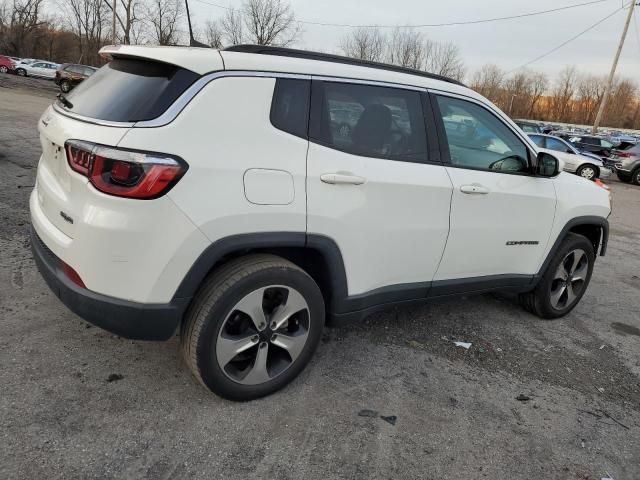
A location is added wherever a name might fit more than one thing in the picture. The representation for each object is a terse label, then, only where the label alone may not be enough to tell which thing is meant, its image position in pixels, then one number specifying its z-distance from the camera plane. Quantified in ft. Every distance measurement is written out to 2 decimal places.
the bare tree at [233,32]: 176.35
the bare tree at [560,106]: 354.02
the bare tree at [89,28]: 225.97
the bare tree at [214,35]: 164.76
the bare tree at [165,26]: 176.76
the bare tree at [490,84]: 241.88
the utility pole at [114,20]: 143.13
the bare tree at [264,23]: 173.27
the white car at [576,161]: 58.34
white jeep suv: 7.55
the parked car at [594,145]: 78.43
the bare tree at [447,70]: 157.48
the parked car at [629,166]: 63.05
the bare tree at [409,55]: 153.99
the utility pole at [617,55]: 90.94
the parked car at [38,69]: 140.77
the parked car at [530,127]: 77.97
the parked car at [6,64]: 144.51
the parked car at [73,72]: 96.17
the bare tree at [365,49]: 152.76
